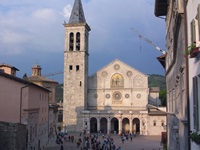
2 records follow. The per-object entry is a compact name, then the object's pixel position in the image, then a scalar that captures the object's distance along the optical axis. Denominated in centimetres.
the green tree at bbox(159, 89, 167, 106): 7237
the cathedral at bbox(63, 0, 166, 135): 5422
